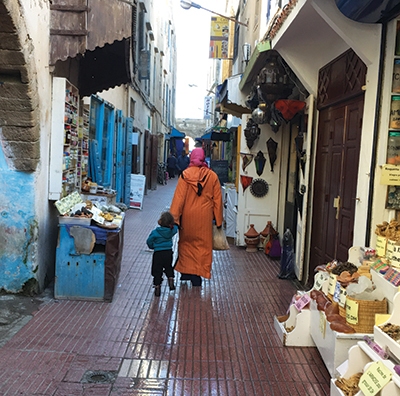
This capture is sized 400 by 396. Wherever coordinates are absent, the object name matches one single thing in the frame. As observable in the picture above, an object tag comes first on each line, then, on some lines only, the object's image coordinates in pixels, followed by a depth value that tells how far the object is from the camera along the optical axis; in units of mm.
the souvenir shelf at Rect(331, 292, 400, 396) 2602
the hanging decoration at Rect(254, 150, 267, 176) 8047
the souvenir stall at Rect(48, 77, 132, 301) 4891
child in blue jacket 5379
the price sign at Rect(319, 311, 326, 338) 3537
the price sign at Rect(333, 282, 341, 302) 3482
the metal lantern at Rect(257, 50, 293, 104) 6492
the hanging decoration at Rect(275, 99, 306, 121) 6289
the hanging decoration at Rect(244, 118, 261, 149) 7863
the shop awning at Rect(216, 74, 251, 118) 9078
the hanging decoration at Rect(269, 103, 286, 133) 6950
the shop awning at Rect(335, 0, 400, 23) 3352
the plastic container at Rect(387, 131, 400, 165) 3705
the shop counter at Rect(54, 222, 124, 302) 4887
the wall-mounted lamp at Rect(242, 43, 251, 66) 10534
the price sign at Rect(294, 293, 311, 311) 4012
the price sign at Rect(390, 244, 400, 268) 3205
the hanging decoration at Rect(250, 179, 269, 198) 8180
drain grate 3254
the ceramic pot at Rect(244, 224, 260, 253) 8109
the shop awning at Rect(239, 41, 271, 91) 6230
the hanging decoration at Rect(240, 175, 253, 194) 8148
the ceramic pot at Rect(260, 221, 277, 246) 8062
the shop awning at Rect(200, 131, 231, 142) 14028
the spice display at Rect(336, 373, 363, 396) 2758
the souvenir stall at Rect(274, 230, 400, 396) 2658
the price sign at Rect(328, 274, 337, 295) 3646
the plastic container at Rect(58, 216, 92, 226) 4922
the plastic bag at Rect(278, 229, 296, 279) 6305
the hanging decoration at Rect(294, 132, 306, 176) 6062
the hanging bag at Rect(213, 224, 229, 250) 5738
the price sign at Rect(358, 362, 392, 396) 2457
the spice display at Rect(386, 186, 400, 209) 3709
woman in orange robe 5625
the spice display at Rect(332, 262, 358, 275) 3629
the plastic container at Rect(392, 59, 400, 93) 3658
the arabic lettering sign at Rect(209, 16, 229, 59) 15352
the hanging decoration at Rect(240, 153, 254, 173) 8109
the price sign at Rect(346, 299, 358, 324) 3189
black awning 6379
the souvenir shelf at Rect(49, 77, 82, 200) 5194
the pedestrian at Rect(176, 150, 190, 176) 25031
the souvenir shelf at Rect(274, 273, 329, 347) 3957
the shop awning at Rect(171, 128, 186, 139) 25391
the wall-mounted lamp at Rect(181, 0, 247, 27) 13534
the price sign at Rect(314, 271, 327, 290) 3932
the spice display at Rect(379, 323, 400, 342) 2725
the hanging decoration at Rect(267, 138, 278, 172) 7984
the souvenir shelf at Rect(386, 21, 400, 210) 3691
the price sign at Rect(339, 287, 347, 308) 3361
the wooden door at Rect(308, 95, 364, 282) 4562
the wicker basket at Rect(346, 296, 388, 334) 3141
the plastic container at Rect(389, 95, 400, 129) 3698
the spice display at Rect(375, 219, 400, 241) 3418
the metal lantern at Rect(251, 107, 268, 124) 7133
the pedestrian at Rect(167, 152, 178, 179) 28828
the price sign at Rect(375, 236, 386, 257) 3455
